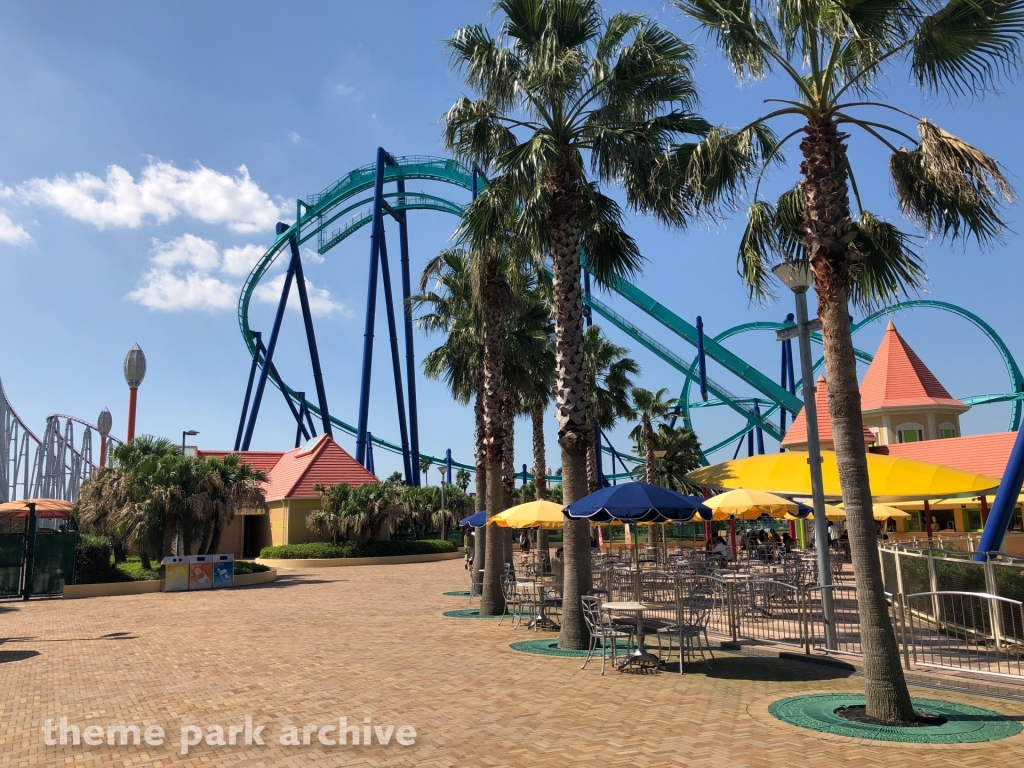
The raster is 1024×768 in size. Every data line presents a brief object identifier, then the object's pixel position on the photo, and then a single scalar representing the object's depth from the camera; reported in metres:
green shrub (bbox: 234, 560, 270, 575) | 23.27
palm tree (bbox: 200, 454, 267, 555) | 24.48
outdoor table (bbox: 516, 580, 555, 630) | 12.67
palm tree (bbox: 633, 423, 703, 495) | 36.44
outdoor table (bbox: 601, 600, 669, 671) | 9.16
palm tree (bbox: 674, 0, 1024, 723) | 6.79
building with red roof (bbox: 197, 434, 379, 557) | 33.56
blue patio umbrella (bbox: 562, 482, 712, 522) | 10.29
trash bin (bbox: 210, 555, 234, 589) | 22.17
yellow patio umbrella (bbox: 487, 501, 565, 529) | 13.39
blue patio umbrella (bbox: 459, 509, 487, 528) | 17.38
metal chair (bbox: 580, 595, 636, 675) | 9.14
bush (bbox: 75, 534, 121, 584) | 20.98
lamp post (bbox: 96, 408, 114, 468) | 45.28
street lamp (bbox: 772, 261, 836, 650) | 9.46
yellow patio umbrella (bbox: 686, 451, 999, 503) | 11.59
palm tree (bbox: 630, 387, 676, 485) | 32.19
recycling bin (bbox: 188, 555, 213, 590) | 21.77
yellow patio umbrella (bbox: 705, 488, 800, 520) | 13.84
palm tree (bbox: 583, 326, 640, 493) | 29.55
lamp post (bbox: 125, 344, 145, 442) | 32.34
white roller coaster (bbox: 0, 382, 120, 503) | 69.56
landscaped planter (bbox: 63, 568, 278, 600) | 20.38
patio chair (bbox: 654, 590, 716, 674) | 9.18
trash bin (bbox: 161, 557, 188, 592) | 21.36
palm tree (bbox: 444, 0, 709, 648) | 10.70
